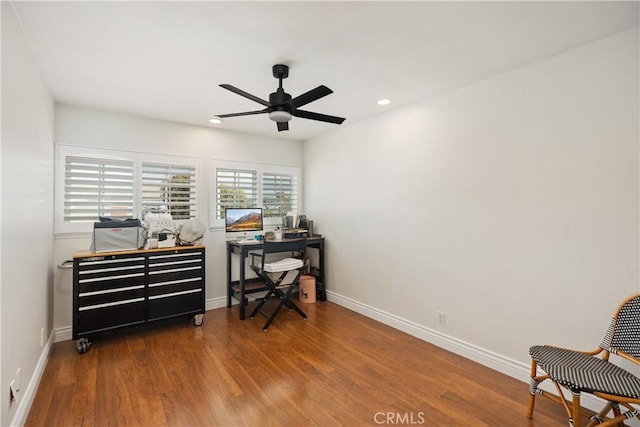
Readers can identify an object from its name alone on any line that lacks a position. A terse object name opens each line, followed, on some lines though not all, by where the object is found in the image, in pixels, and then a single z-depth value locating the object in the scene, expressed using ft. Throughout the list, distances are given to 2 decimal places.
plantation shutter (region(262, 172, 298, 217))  14.47
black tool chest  8.84
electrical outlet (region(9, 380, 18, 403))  5.34
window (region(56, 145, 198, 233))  9.93
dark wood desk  11.66
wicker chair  4.92
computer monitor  12.41
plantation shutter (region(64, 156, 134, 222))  10.00
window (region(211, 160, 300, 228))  13.00
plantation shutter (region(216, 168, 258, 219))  13.01
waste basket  13.64
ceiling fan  6.91
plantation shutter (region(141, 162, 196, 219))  11.34
